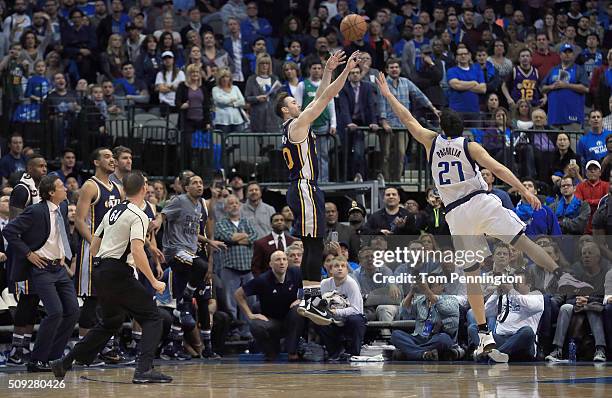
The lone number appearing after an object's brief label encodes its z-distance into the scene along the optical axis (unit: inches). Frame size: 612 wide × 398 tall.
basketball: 606.9
